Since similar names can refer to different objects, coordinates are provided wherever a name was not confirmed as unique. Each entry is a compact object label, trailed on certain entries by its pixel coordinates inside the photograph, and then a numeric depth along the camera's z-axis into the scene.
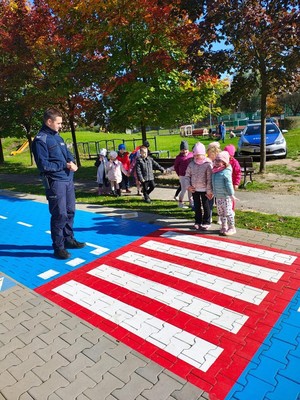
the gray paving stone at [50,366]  2.96
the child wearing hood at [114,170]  9.98
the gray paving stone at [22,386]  2.78
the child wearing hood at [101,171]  10.32
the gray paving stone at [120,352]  3.12
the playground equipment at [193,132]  35.87
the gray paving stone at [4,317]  3.91
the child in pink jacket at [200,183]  6.25
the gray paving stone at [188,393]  2.61
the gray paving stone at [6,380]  2.89
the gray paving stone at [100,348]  3.16
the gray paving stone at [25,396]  2.73
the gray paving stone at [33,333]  3.51
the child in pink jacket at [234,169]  6.40
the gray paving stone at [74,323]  3.65
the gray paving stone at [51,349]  3.21
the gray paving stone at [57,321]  3.68
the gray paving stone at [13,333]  3.54
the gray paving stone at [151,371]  2.84
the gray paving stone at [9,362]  3.11
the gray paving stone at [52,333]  3.47
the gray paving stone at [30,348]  3.26
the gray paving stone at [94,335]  3.41
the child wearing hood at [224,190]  5.83
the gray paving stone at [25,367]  3.01
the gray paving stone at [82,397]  2.68
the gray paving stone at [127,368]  2.88
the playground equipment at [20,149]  30.04
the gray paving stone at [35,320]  3.76
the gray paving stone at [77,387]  2.72
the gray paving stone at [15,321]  3.79
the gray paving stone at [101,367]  2.90
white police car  13.44
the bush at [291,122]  27.33
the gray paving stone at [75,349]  3.19
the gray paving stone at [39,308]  4.00
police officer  4.95
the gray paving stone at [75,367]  2.94
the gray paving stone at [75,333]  3.44
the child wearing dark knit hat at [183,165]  7.93
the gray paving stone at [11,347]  3.32
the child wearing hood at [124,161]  10.38
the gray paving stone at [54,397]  2.70
